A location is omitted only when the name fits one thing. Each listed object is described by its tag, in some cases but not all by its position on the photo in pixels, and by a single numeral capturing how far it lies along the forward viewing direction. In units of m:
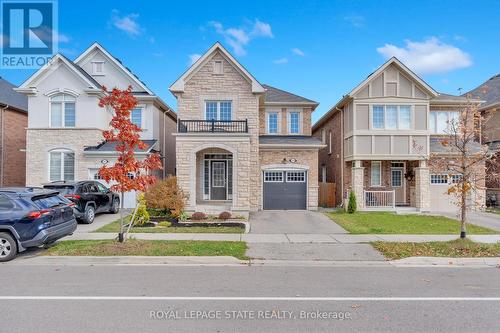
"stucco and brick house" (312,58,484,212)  18.98
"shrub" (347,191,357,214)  17.97
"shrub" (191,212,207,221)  14.47
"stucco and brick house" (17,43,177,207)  19.23
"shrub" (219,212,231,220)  14.57
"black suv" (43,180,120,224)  13.73
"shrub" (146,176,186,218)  15.12
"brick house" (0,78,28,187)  21.95
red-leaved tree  9.35
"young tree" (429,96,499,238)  9.62
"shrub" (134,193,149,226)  13.32
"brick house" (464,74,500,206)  21.90
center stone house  16.62
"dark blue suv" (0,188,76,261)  8.42
